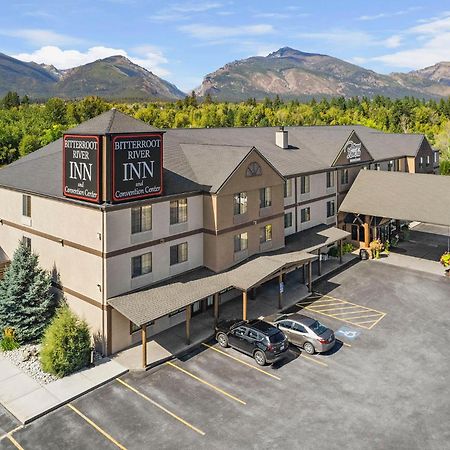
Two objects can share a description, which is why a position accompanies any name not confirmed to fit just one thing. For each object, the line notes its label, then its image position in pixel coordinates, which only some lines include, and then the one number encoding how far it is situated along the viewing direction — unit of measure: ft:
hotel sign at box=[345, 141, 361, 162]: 160.97
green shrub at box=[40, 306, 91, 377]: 78.43
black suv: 82.58
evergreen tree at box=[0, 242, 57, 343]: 90.63
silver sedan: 86.89
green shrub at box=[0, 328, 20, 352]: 87.97
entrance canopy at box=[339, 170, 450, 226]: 141.08
